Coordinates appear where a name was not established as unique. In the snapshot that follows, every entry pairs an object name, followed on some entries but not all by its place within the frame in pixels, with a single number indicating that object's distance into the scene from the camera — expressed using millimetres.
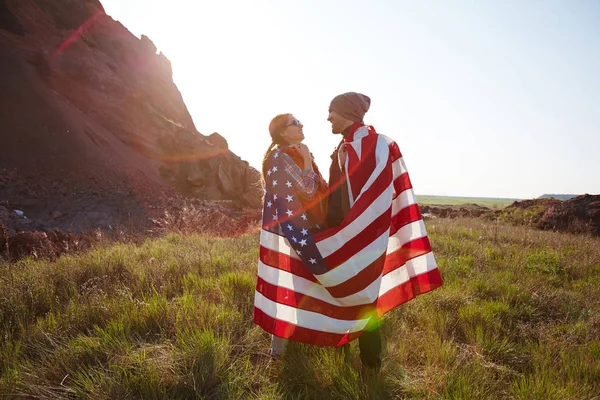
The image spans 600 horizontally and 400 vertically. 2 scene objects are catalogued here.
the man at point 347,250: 2686
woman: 3014
